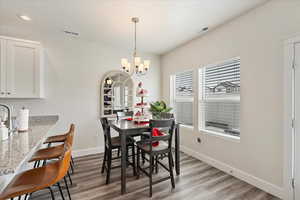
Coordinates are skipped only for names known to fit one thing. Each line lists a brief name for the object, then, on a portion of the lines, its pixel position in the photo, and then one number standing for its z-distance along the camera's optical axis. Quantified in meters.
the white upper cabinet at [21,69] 2.48
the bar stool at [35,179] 1.01
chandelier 2.39
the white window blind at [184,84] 3.49
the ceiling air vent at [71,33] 2.97
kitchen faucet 1.58
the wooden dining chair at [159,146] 1.92
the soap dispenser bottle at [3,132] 1.30
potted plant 3.49
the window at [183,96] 3.51
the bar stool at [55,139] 2.24
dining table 1.95
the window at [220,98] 2.46
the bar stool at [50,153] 1.68
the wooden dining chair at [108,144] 2.22
